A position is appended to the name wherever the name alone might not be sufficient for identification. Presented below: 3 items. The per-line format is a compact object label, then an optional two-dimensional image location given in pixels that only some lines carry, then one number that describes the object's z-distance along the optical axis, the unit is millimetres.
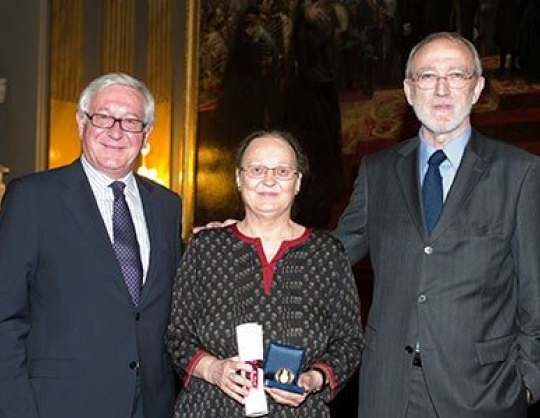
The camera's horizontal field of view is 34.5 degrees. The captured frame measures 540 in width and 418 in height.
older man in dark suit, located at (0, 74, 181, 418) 2959
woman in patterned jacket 2934
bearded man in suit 3107
